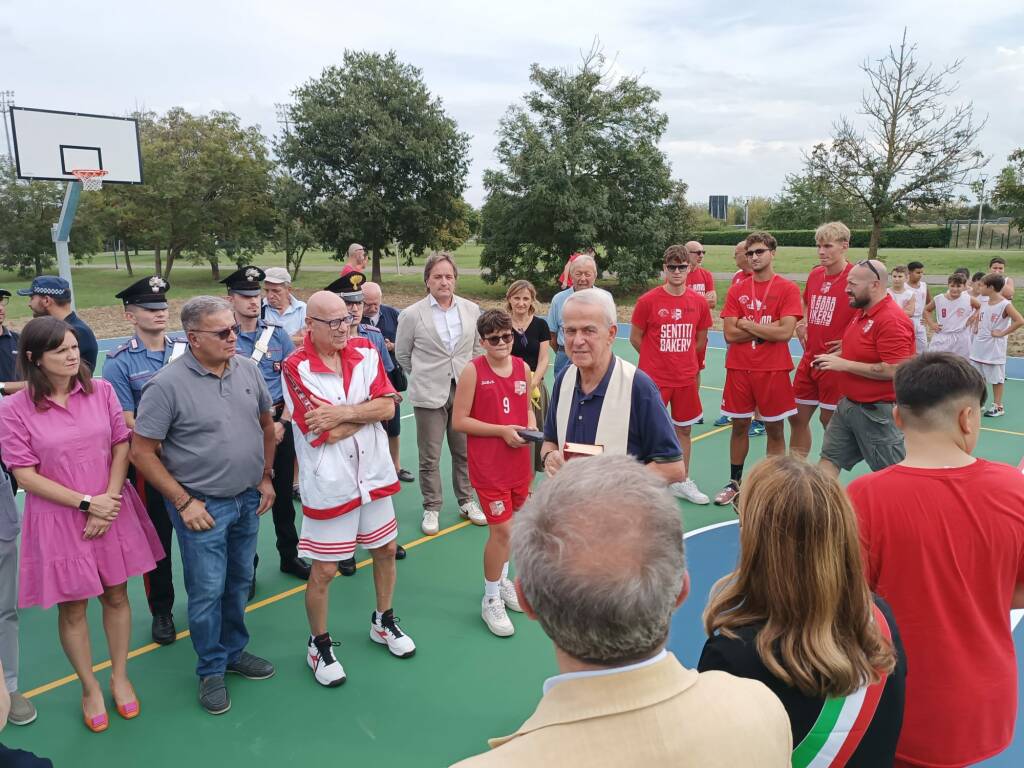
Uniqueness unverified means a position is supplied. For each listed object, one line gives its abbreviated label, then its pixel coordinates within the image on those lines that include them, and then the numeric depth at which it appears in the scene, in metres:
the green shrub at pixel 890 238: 38.90
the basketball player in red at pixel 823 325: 5.97
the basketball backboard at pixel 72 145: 13.34
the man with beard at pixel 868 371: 4.73
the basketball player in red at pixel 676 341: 6.20
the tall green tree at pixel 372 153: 24.44
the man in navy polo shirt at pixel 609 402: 3.25
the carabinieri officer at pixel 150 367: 3.98
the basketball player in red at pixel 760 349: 5.93
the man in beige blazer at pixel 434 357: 5.74
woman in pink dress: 3.25
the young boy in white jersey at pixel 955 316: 9.15
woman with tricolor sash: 1.57
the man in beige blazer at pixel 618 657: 1.08
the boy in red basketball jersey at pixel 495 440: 4.18
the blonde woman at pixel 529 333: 5.85
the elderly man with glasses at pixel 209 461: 3.36
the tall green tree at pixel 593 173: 23.17
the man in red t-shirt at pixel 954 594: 2.09
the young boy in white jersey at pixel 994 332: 8.88
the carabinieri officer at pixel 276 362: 4.93
